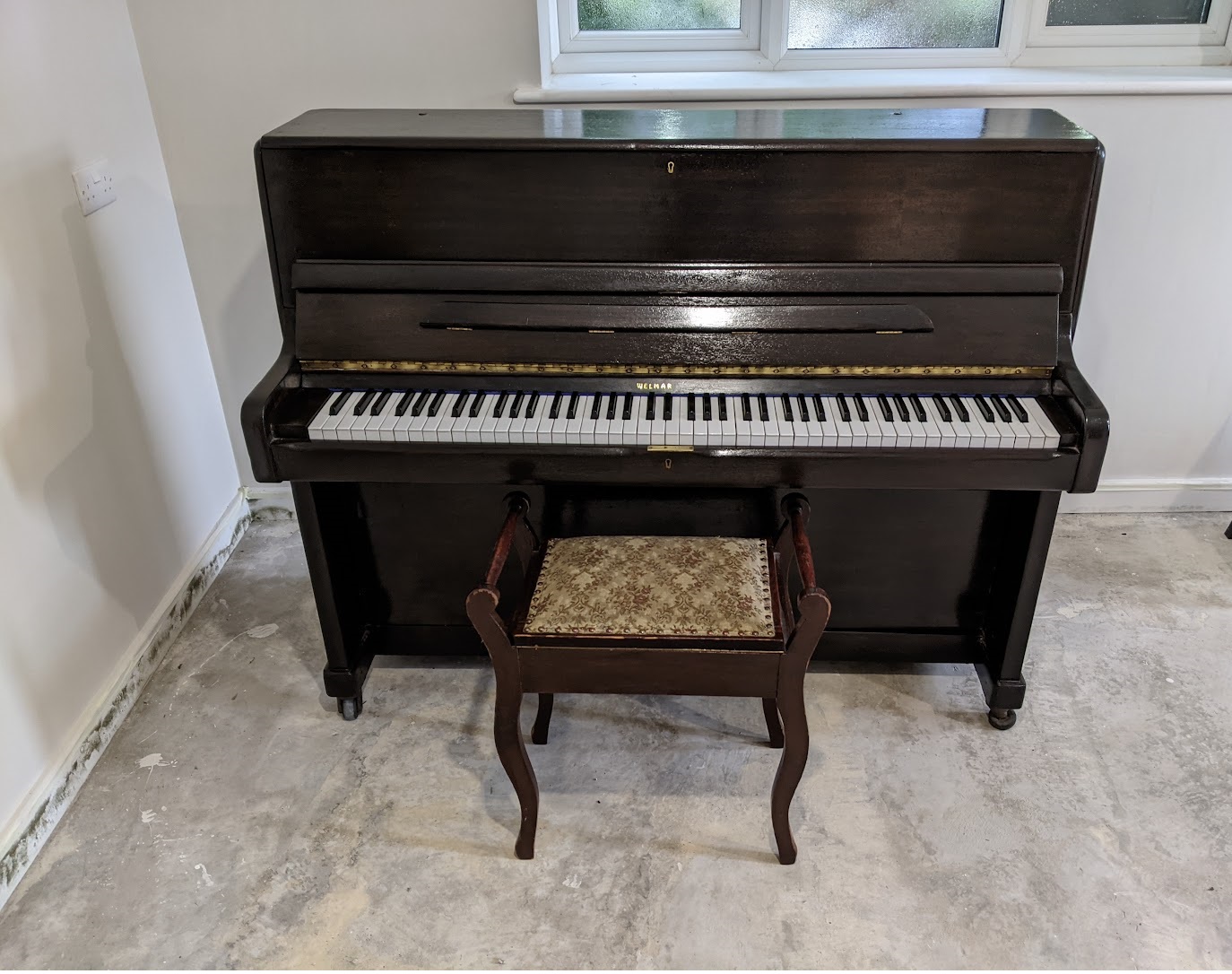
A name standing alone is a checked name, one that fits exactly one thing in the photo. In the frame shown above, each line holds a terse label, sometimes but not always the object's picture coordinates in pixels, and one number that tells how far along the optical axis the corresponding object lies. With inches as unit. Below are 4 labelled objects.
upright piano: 62.4
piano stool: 57.4
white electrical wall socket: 74.7
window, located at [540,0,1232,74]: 90.1
